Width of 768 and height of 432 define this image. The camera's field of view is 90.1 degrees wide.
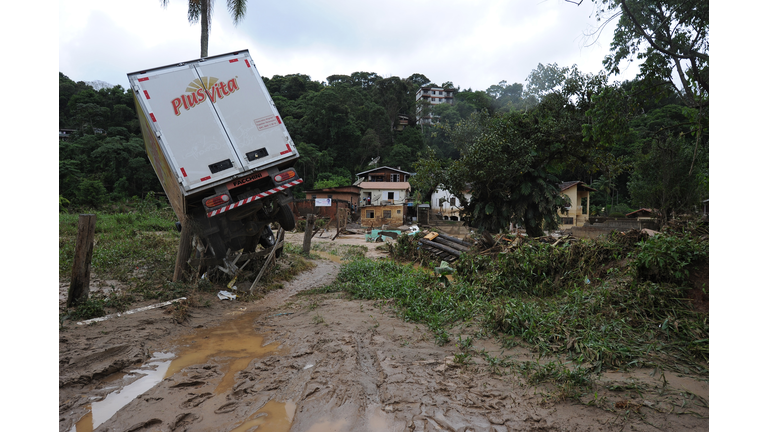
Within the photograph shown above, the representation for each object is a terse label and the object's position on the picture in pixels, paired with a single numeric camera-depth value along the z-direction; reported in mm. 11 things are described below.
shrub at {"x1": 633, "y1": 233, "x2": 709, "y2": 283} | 4684
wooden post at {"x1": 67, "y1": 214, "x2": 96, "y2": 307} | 5672
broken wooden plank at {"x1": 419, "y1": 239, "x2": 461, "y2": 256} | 11912
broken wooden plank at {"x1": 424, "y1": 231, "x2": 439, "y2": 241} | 13125
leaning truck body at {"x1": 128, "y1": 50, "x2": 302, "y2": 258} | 6734
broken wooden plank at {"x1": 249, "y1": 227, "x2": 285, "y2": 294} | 8133
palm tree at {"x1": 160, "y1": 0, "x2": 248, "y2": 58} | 15539
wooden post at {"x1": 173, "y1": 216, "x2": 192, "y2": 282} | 7566
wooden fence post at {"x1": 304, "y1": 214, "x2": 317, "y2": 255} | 13328
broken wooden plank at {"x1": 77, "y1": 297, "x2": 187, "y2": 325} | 5280
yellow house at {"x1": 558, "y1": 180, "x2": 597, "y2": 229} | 34156
